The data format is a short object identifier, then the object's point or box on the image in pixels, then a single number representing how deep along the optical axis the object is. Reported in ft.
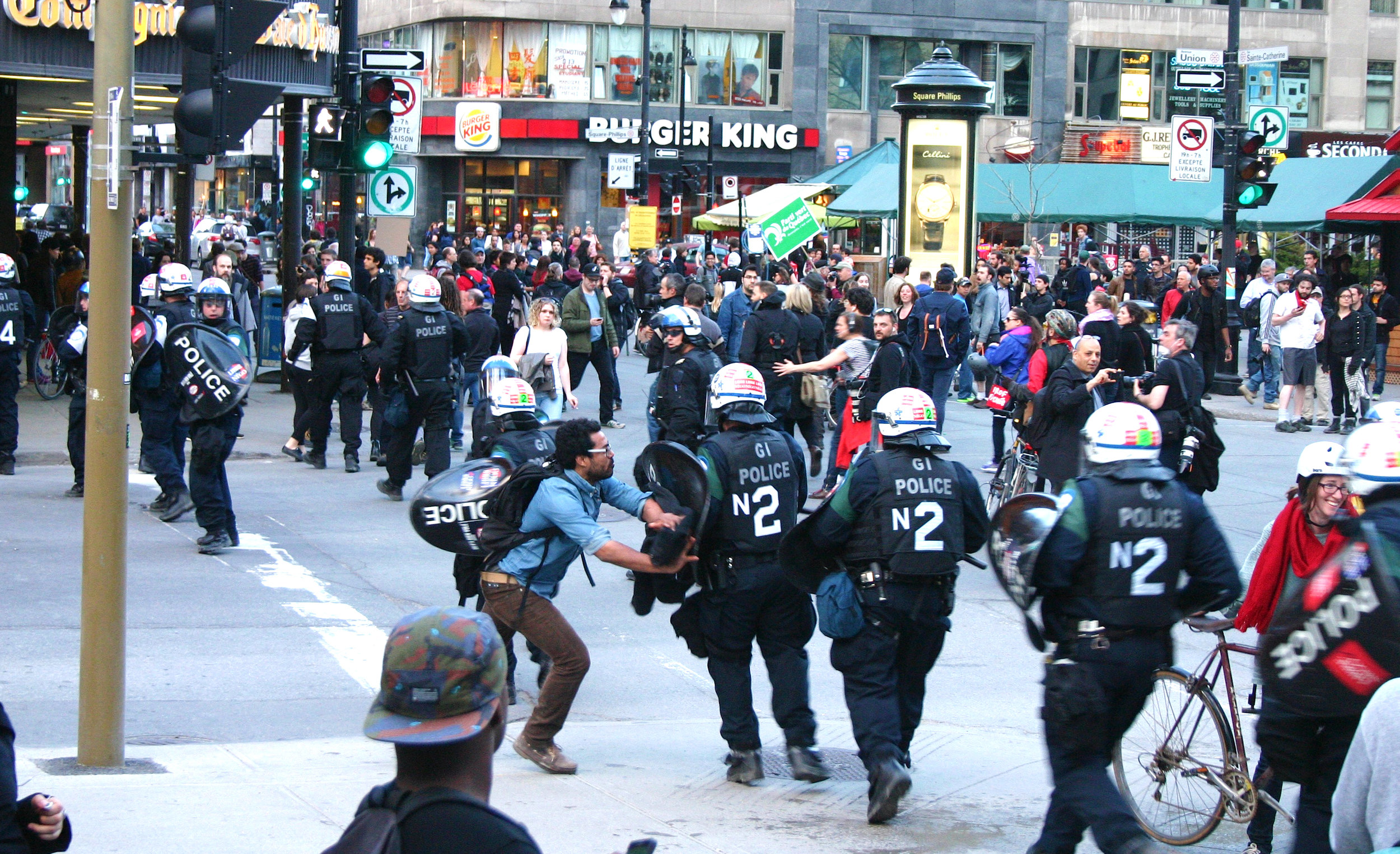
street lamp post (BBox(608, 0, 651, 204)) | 121.80
